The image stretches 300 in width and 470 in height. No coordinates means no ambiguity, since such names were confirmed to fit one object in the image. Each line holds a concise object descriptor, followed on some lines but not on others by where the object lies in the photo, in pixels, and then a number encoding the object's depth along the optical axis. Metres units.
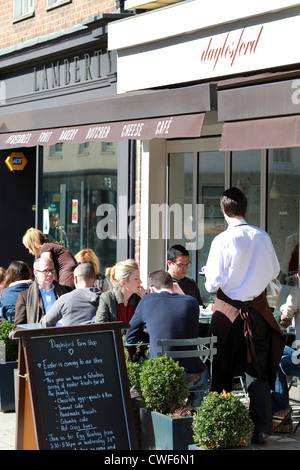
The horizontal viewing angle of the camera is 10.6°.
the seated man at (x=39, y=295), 15.81
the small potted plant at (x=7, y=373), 15.28
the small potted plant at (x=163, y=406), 11.47
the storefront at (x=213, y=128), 17.49
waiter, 12.45
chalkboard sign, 10.60
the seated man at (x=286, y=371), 13.82
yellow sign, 31.78
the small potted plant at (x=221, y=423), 10.85
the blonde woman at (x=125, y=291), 14.64
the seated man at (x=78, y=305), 14.08
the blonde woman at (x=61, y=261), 18.55
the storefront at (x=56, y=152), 23.49
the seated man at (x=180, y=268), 16.66
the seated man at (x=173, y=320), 12.71
